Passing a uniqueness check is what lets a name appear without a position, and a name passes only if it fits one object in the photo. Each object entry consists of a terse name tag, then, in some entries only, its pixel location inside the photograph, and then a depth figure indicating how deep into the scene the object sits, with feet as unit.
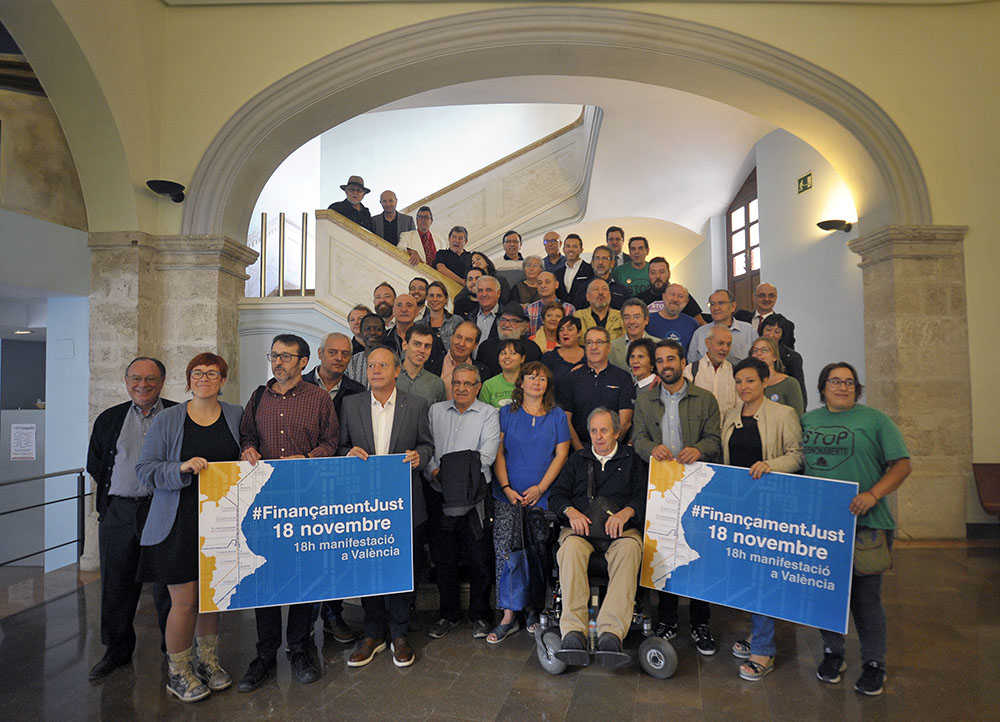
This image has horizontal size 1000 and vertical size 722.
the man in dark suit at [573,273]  19.81
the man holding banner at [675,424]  11.00
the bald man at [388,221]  26.86
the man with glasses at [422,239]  25.46
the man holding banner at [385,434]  10.78
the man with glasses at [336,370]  12.46
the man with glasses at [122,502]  10.34
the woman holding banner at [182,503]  9.35
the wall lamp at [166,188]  17.39
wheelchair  9.95
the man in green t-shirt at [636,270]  19.38
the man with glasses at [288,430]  10.06
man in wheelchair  9.97
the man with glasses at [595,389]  12.51
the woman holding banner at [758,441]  10.19
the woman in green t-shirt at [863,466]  9.50
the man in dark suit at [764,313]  16.83
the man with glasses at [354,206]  26.05
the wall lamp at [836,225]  24.67
